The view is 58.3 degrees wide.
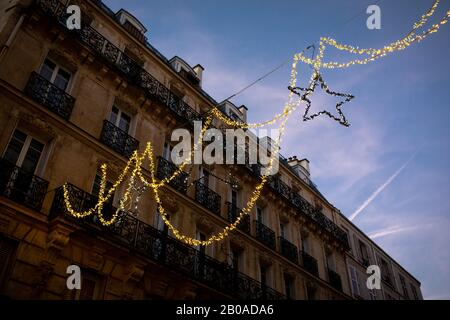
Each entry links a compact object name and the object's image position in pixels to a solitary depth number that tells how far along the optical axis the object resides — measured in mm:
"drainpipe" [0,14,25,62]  9047
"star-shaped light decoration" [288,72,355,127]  7758
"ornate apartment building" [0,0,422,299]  8102
